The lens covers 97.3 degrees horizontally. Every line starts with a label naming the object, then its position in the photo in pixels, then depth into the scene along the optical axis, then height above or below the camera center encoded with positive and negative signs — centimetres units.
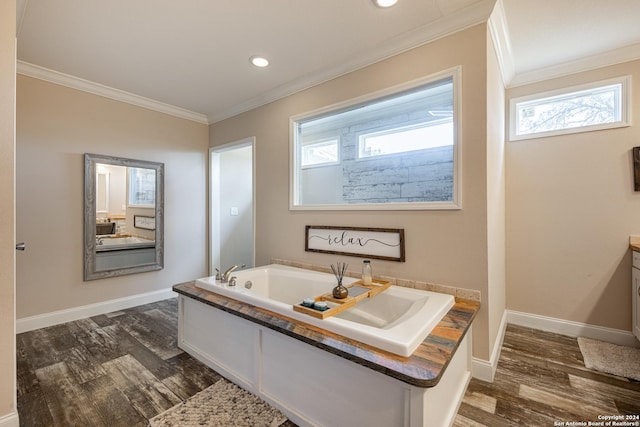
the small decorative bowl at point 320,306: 166 -55
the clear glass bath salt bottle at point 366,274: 221 -48
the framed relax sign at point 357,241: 231 -25
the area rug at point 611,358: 200 -112
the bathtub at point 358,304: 137 -60
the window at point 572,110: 240 +95
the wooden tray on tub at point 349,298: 162 -56
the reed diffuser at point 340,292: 188 -52
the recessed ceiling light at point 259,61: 253 +140
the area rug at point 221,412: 155 -114
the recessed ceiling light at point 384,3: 182 +138
